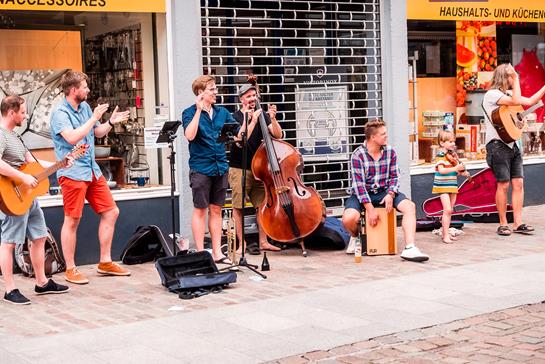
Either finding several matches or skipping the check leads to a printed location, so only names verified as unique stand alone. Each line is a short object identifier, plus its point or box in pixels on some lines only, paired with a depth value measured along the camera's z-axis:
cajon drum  13.05
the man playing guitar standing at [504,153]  14.59
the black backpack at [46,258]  12.17
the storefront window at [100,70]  12.88
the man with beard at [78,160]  11.40
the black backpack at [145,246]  12.94
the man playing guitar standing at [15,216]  10.44
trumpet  12.29
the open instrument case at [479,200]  15.74
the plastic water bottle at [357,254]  12.69
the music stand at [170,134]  11.64
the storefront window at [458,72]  16.60
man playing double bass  12.93
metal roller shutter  14.54
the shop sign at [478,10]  16.17
